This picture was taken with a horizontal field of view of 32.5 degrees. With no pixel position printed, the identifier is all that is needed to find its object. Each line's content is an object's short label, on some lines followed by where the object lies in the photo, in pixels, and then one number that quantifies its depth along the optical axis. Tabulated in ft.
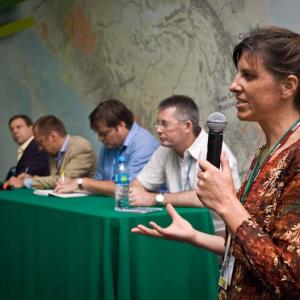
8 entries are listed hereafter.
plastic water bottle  8.62
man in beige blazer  13.01
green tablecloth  7.51
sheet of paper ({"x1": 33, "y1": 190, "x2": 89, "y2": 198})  10.41
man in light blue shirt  11.73
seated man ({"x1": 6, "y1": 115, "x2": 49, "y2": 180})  15.72
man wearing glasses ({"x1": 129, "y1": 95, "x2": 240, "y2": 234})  9.66
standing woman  3.37
